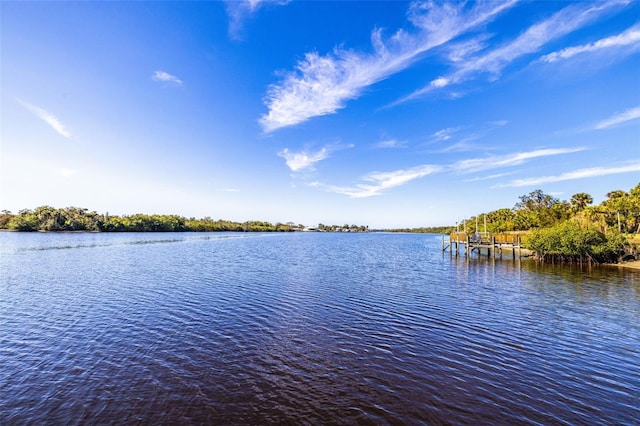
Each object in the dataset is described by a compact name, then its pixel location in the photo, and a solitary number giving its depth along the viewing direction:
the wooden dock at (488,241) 46.68
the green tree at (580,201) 63.74
